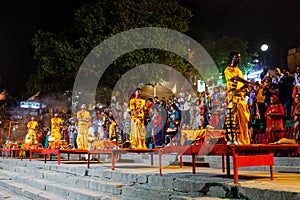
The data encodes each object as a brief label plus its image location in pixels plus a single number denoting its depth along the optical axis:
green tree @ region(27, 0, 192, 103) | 15.57
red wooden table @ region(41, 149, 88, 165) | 8.12
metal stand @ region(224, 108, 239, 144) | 5.23
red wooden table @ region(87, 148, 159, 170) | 6.93
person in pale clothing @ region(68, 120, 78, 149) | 13.53
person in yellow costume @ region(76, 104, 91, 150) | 11.13
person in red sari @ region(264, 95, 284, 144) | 7.62
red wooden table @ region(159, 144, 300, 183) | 4.24
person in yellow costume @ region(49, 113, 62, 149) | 12.64
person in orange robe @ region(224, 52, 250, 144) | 5.77
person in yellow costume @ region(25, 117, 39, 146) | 14.58
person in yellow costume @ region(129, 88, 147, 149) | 8.59
